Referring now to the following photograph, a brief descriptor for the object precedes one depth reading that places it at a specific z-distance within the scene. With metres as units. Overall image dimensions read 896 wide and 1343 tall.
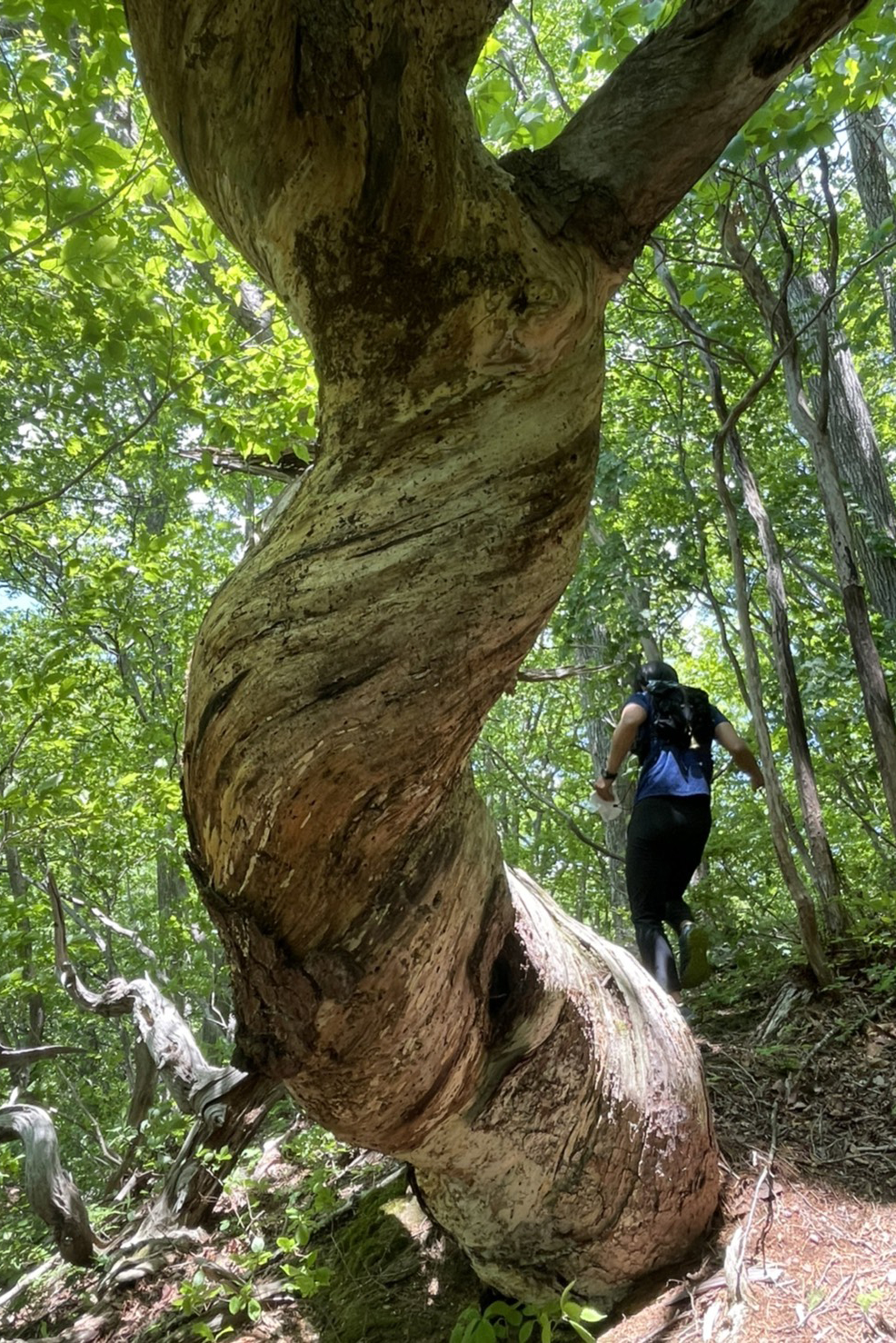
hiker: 3.81
